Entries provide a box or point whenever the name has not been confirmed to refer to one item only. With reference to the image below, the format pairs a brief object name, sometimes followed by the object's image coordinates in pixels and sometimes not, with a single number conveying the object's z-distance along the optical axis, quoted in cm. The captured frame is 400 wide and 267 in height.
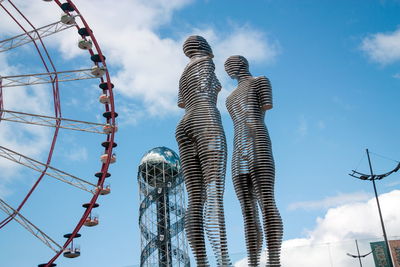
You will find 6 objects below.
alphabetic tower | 4294
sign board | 3086
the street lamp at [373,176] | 2442
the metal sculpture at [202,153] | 1880
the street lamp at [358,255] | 2828
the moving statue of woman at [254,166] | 1983
